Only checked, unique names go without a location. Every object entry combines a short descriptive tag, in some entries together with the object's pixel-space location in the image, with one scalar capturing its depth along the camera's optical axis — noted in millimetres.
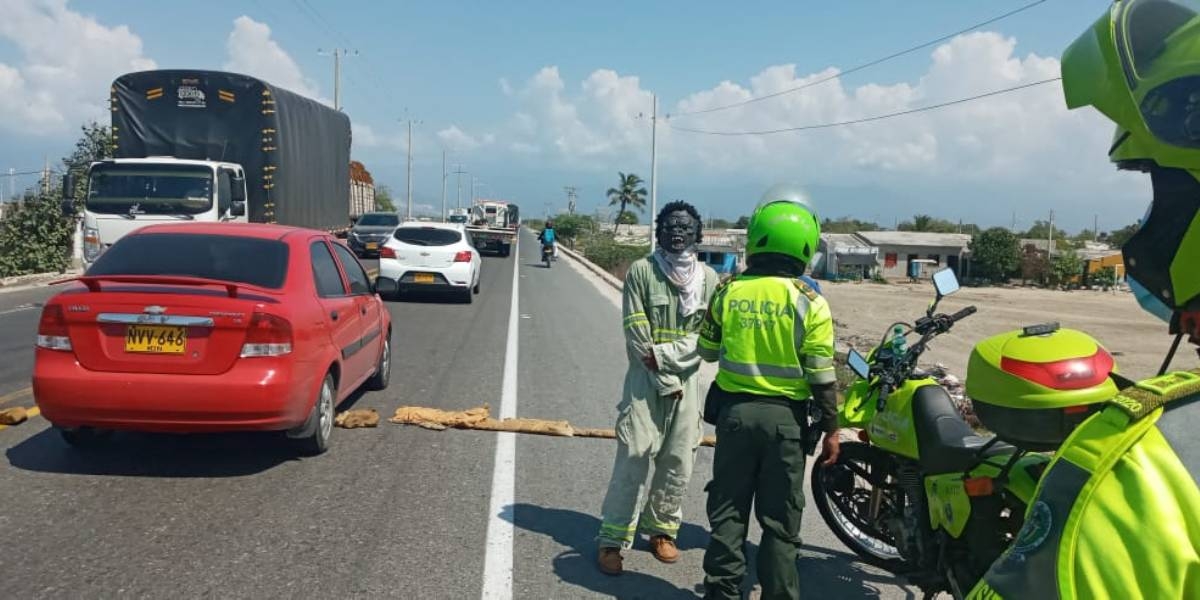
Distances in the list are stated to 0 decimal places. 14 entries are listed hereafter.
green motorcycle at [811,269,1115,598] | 3182
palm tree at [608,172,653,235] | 103188
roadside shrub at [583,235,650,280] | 36656
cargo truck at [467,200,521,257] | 39875
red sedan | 5297
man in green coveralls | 4449
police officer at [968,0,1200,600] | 1019
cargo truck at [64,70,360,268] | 13742
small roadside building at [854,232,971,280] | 78750
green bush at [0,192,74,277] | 19734
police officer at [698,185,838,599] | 3611
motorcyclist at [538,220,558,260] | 33469
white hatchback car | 17562
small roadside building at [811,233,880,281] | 77250
